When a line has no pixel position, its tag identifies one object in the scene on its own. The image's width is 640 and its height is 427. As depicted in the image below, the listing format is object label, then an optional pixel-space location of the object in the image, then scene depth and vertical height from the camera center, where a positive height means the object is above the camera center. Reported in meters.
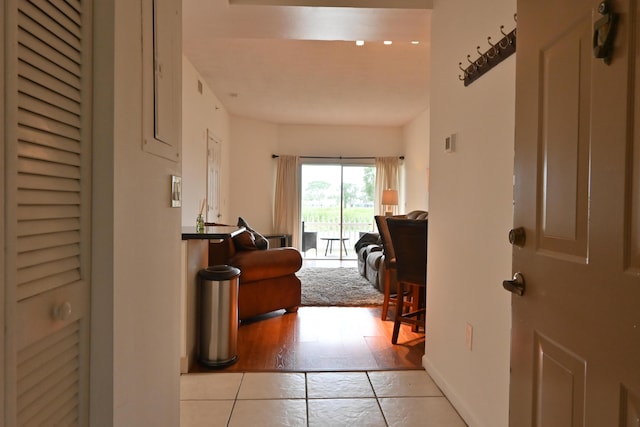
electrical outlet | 1.90 -0.66
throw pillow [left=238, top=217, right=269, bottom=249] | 3.96 -0.37
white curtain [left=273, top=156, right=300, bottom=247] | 7.42 +0.18
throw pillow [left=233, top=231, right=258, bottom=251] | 3.54 -0.33
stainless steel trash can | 2.51 -0.75
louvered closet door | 0.66 -0.01
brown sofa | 3.38 -0.62
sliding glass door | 7.73 +0.06
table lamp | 7.01 +0.23
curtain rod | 7.58 +1.08
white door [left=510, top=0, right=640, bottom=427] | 0.71 -0.02
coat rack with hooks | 1.52 +0.71
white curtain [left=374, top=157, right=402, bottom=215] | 7.59 +0.73
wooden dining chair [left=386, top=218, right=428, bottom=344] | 2.94 -0.37
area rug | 4.29 -1.07
